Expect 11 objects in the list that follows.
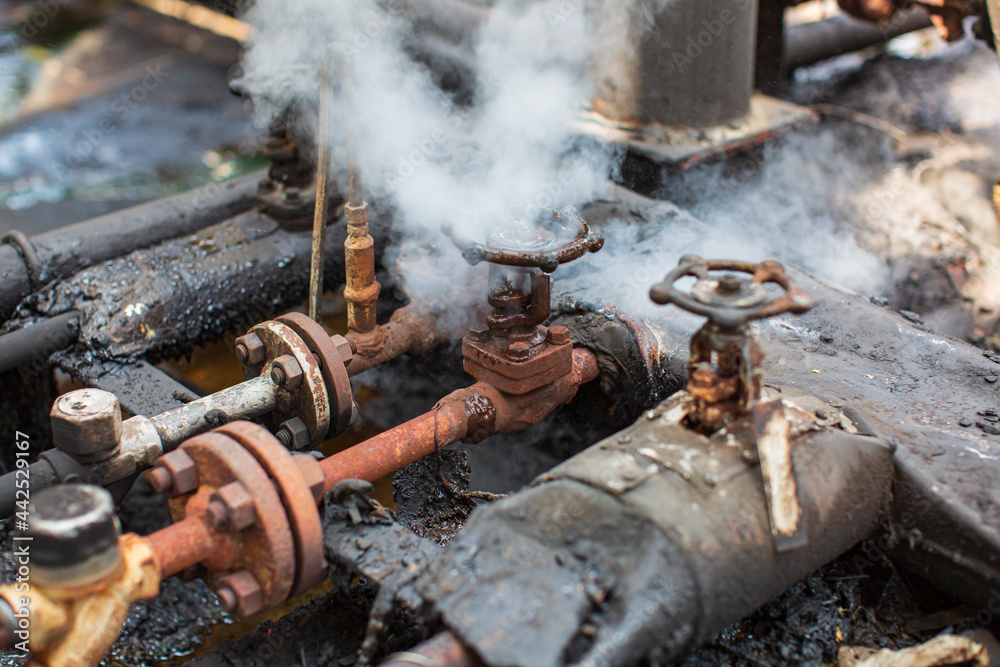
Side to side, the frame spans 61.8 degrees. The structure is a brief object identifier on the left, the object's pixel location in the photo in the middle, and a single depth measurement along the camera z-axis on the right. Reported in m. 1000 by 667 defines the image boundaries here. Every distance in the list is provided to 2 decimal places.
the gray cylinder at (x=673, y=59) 3.38
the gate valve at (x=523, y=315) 2.18
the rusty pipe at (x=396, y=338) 2.56
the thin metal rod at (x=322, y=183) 2.39
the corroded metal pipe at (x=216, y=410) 2.18
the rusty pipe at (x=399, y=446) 2.02
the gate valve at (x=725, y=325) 1.57
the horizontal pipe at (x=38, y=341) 2.76
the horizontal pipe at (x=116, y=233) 3.08
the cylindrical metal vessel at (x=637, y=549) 1.41
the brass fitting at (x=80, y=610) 1.46
